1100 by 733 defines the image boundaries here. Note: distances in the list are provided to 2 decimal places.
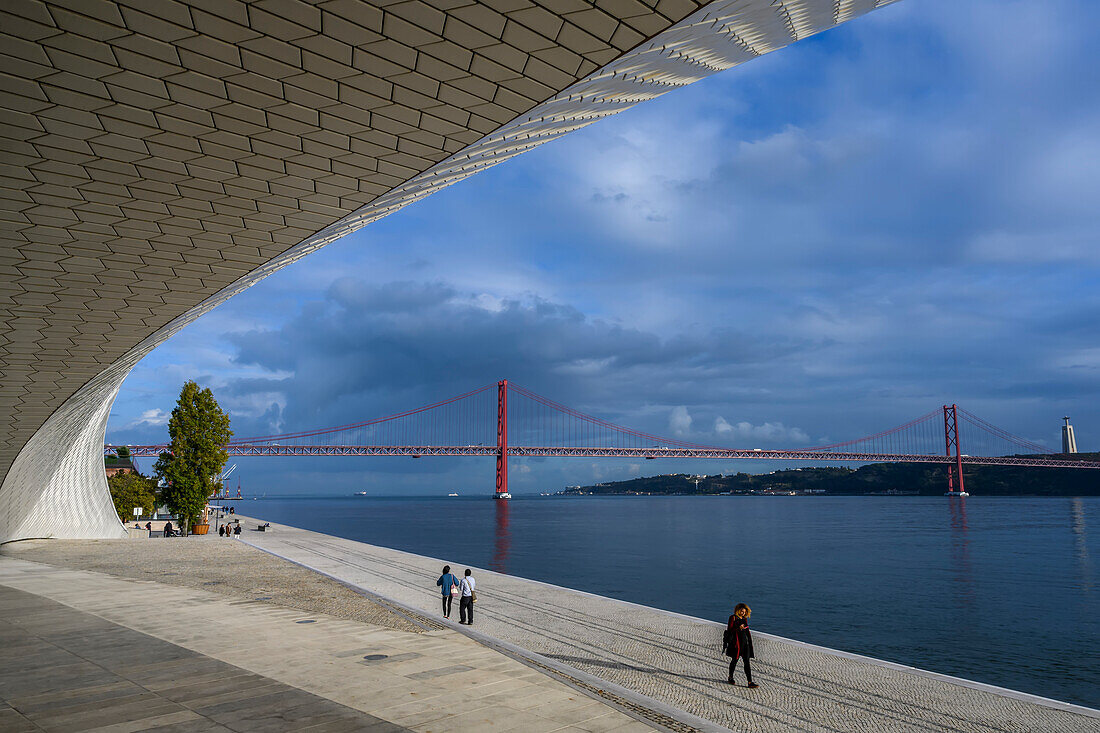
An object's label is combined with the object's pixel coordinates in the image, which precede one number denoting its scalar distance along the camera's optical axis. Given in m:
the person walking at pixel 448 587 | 13.63
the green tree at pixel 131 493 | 46.56
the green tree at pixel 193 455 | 33.81
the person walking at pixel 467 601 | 13.12
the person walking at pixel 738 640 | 10.12
